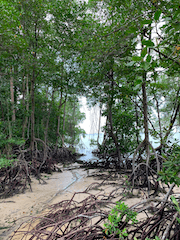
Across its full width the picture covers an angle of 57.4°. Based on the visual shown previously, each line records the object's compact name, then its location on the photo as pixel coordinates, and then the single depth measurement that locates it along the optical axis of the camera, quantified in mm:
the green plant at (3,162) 3373
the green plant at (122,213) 1383
